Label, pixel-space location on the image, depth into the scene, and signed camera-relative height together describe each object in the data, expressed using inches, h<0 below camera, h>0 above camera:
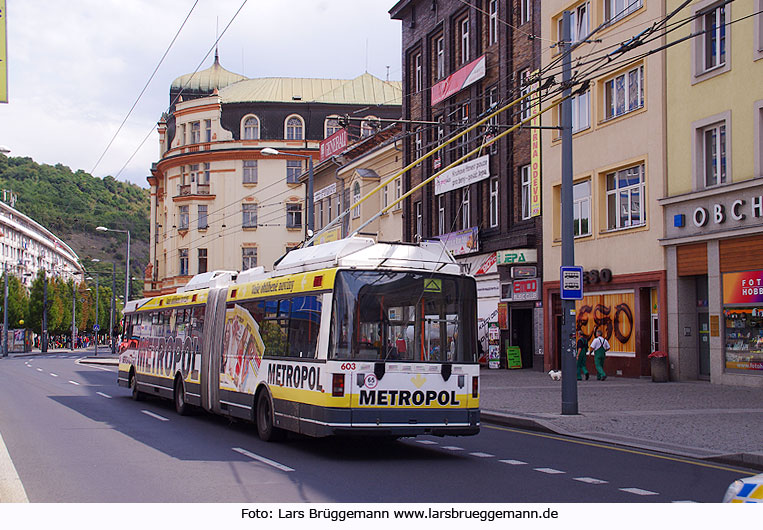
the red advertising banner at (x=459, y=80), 1504.7 +392.1
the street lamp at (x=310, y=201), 1291.1 +162.3
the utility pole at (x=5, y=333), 3201.3 -44.6
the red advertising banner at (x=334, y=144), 1999.3 +378.3
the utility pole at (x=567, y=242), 708.7 +57.9
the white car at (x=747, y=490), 220.1 -40.9
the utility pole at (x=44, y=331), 3491.6 -43.1
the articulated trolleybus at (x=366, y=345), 501.4 -14.5
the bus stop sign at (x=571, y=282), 721.6 +27.0
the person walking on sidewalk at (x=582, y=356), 1147.9 -46.3
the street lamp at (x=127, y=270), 2336.7 +129.2
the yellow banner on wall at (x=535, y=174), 1357.0 +204.8
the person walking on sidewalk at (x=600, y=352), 1140.6 -41.5
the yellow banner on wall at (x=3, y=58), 358.3 +101.0
